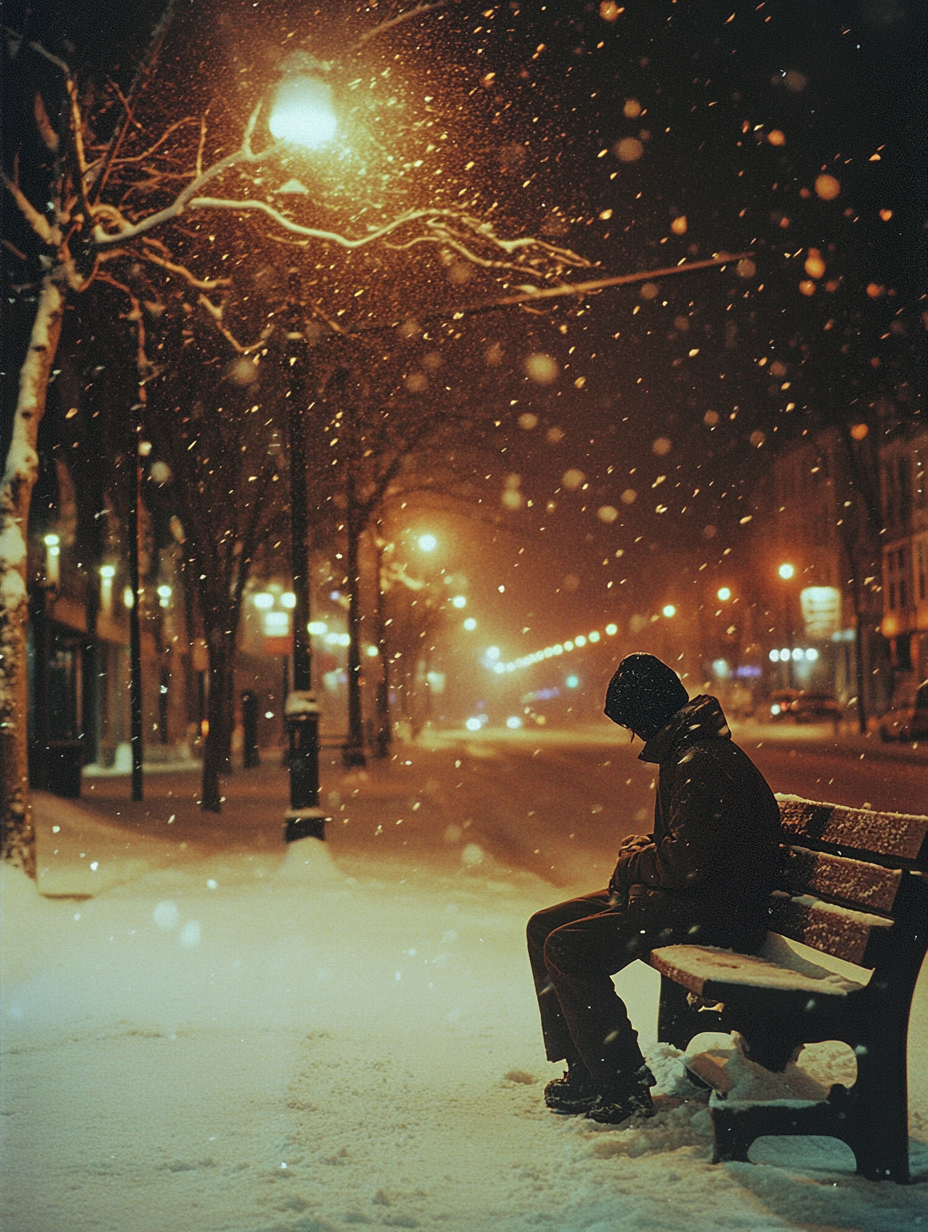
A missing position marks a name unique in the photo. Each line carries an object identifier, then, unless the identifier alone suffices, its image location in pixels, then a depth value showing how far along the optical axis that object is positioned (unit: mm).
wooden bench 3883
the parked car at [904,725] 37594
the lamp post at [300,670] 11742
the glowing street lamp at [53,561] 27641
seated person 4301
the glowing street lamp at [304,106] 9766
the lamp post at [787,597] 52281
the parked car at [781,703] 58875
